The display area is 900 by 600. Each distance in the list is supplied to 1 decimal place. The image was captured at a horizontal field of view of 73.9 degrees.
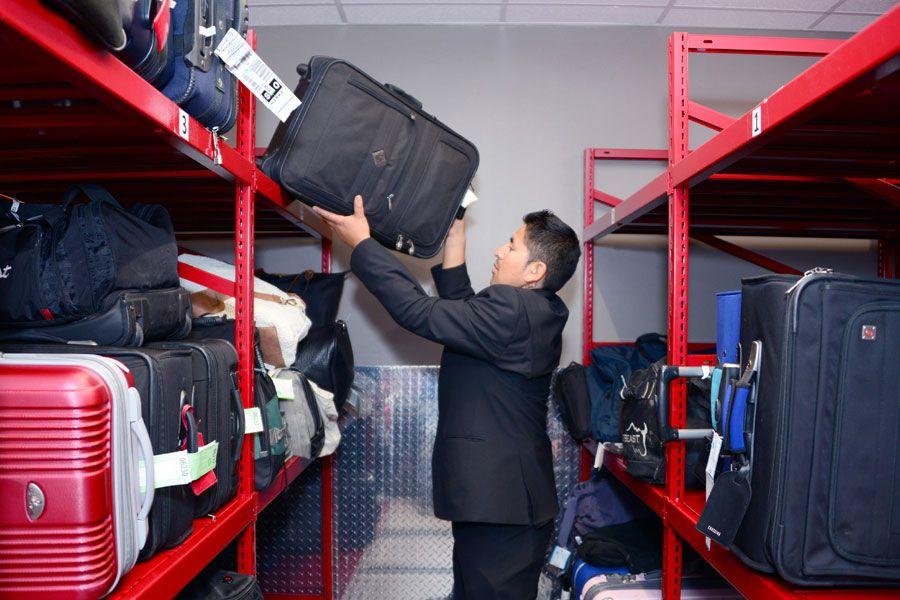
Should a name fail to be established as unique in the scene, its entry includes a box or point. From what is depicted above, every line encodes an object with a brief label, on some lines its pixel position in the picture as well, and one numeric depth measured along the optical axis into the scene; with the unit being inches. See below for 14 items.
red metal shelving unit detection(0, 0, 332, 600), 35.7
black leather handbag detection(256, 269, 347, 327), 111.4
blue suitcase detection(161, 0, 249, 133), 50.4
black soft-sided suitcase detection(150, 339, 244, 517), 55.6
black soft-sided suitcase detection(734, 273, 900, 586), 44.6
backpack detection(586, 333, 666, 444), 103.2
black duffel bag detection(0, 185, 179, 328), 48.8
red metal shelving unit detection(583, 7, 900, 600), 42.4
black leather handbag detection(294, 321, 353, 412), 90.4
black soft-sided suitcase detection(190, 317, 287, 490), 69.4
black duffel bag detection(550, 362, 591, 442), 106.3
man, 77.8
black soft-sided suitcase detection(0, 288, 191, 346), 50.6
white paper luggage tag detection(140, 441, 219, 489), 46.4
